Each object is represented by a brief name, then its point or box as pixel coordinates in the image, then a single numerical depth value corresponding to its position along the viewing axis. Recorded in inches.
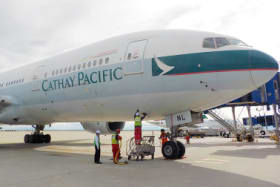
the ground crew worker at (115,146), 324.8
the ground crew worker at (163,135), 409.6
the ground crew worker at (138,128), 336.8
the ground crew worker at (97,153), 324.5
